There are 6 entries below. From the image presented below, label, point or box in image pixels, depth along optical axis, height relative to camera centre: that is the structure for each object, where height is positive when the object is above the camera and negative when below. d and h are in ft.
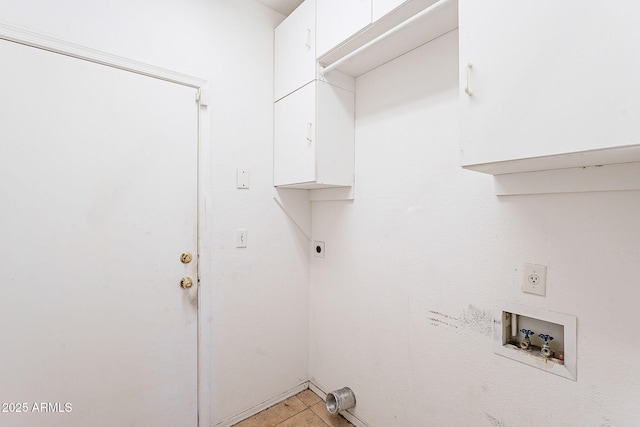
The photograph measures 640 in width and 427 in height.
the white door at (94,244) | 4.02 -0.53
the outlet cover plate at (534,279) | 3.51 -0.83
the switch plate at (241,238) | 6.07 -0.57
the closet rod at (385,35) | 3.77 +2.69
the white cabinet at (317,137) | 5.47 +1.48
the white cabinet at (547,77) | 2.23 +1.20
